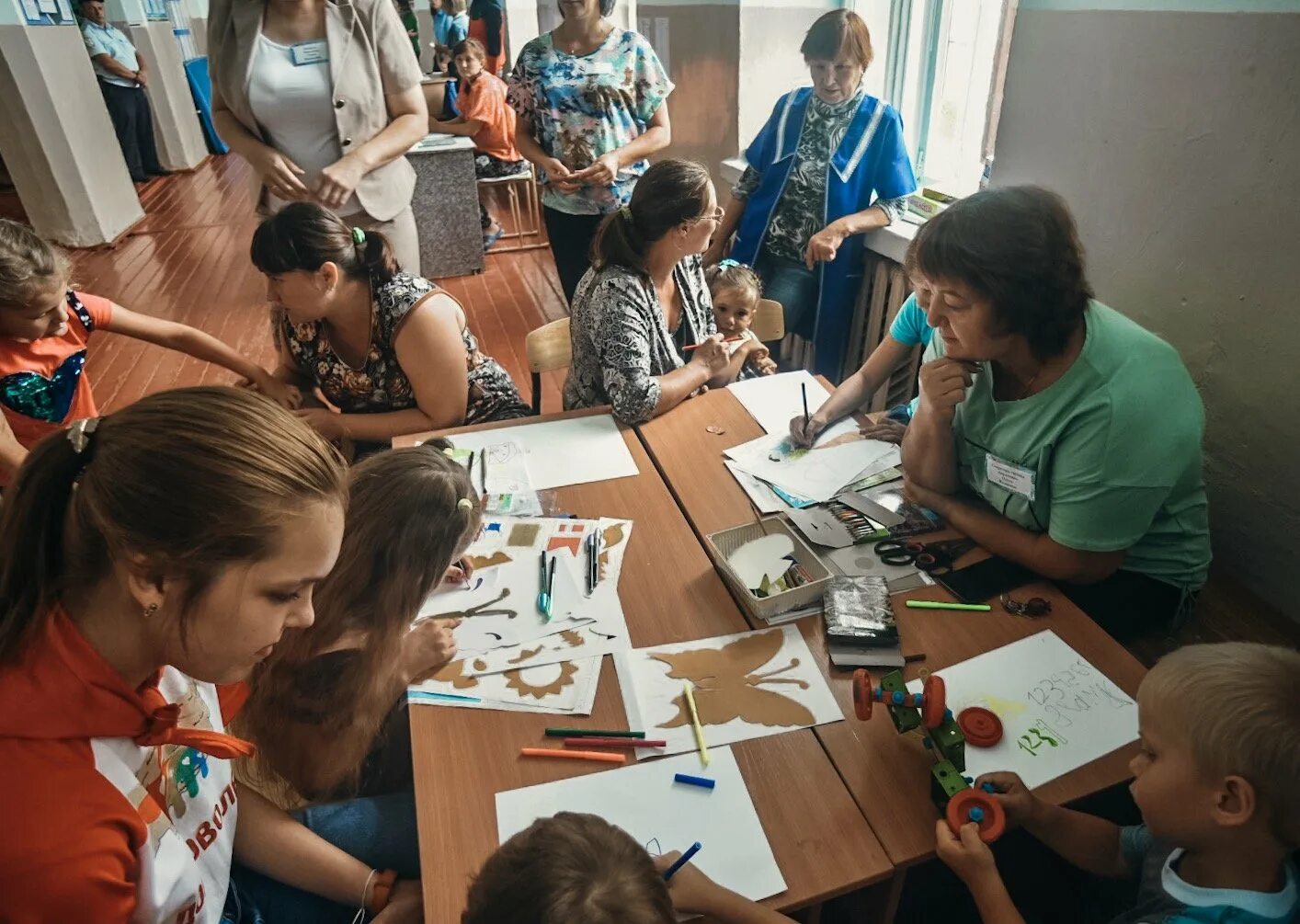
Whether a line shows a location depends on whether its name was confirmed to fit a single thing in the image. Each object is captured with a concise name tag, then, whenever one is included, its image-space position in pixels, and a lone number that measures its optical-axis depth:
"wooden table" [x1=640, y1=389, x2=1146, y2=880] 1.02
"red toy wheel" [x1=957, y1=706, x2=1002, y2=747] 1.09
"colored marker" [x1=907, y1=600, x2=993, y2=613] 1.33
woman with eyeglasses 2.00
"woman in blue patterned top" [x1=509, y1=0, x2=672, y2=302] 3.00
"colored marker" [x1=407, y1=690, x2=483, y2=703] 1.21
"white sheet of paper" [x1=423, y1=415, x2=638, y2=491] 1.77
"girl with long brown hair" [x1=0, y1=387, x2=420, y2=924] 0.77
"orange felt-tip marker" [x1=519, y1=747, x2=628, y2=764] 1.10
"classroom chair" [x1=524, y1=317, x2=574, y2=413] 2.38
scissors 1.44
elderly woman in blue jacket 2.80
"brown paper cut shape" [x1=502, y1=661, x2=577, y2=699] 1.21
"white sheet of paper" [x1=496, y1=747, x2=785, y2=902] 0.96
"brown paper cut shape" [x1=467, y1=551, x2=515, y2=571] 1.48
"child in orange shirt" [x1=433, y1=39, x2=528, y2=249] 5.50
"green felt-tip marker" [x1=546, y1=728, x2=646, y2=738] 1.13
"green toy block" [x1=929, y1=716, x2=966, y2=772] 1.03
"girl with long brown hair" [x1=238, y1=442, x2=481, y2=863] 1.22
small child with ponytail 2.58
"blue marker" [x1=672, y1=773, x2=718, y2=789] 1.06
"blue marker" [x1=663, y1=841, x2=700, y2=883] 0.92
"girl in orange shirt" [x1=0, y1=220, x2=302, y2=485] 1.80
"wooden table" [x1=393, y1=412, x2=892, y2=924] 0.96
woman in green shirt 1.36
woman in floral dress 1.82
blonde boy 0.85
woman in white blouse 2.28
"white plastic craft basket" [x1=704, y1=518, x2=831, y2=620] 1.30
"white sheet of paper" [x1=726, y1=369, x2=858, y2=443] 1.94
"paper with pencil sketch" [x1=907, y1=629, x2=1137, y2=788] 1.08
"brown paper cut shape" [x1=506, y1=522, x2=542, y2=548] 1.53
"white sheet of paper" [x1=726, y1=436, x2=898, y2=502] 1.70
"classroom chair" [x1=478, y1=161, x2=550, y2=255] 5.75
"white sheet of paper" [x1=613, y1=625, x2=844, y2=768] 1.13
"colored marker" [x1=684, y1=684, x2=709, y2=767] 1.10
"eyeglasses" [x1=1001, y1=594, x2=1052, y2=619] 1.32
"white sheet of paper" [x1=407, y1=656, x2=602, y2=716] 1.19
